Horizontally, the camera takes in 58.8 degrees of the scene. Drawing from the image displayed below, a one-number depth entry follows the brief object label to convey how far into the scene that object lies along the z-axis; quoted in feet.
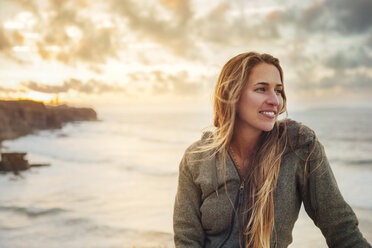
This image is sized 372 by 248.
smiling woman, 6.32
